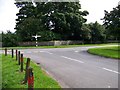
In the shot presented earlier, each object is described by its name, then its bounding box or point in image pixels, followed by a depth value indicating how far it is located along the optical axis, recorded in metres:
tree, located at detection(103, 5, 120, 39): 14.92
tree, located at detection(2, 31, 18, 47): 23.89
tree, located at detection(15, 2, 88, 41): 25.11
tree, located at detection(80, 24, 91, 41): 27.44
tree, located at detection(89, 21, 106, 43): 29.72
